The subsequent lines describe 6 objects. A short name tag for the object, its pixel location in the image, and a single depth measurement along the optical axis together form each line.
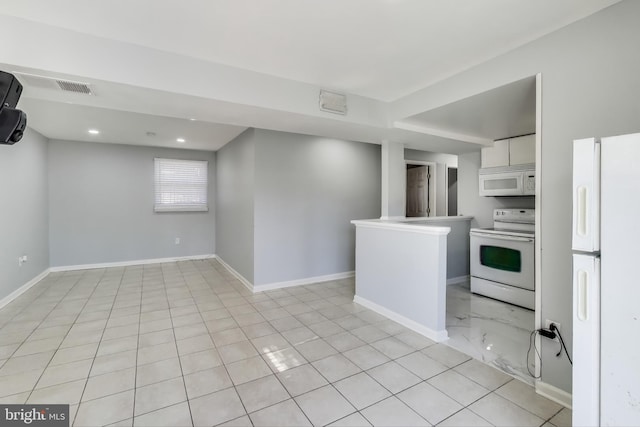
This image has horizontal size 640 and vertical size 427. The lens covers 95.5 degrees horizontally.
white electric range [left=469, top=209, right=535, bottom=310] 3.62
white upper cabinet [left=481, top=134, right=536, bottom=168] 3.94
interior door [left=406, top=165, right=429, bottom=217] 6.32
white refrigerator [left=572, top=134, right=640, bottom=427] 1.24
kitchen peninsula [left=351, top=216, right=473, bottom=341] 2.86
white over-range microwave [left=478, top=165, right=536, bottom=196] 3.87
